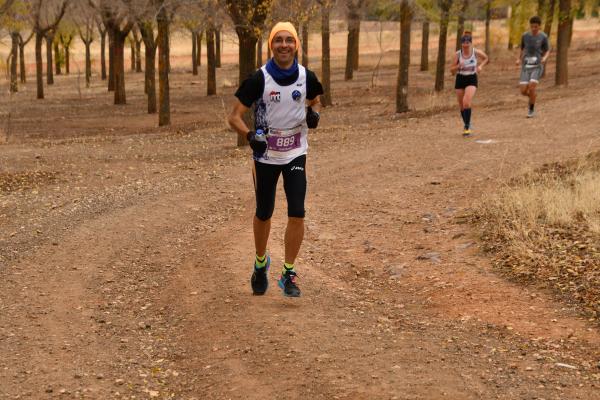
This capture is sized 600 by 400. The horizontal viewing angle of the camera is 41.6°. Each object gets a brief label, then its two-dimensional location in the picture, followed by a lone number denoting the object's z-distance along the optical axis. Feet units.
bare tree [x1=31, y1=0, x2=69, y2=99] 100.23
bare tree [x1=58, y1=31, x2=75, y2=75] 160.95
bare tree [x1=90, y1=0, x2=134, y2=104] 89.61
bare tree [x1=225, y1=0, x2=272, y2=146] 48.85
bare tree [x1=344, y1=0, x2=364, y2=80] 94.40
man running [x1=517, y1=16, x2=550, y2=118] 49.49
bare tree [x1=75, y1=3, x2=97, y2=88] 123.08
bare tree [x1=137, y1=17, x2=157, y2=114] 76.03
